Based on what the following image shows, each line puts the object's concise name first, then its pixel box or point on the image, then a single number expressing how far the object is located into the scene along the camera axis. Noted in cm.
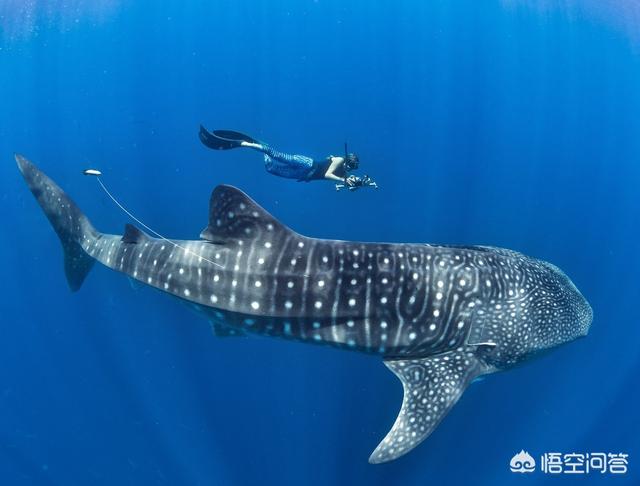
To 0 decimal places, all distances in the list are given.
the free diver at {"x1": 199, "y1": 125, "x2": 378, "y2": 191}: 659
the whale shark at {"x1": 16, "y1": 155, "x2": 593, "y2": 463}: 434
